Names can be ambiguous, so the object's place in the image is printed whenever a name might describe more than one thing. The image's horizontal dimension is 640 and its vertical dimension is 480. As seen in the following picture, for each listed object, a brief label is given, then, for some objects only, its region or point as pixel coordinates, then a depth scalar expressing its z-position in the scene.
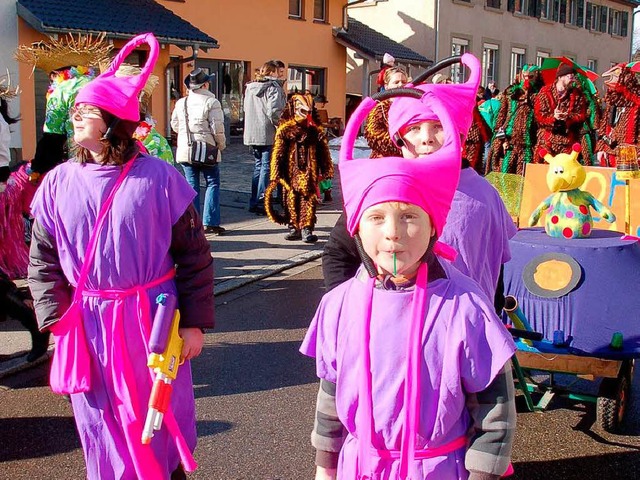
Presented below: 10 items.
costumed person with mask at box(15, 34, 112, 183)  6.02
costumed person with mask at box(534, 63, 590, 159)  8.33
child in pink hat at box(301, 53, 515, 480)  2.05
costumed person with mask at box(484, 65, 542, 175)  9.02
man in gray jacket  10.41
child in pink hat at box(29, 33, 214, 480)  2.80
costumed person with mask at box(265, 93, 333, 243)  8.88
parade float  4.04
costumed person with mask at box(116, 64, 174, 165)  6.50
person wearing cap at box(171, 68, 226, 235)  9.22
